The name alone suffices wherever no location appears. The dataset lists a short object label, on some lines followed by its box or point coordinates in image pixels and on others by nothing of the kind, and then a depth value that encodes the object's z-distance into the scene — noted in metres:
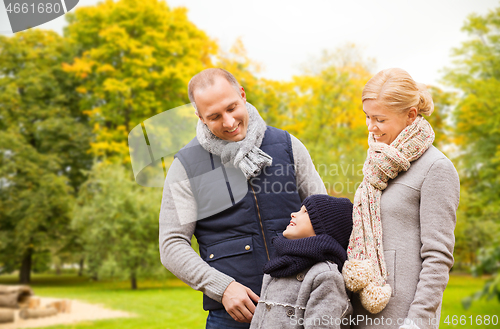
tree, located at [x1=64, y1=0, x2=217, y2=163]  13.55
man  2.03
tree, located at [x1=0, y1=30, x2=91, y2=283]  14.29
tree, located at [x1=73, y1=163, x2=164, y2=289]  11.16
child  1.63
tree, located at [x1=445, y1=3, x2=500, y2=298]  12.61
